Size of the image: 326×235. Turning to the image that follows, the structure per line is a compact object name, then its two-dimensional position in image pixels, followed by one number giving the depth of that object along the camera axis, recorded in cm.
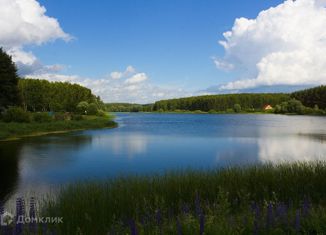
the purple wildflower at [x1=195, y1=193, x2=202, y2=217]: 554
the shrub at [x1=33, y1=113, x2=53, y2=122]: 4362
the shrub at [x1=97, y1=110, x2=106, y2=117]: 7988
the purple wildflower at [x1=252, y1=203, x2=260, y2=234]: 475
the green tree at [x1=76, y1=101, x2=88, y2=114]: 7688
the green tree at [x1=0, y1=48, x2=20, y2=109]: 3975
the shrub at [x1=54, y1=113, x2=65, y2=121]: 4878
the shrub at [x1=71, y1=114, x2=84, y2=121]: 5266
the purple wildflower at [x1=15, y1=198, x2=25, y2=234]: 375
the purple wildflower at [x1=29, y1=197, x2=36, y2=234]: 444
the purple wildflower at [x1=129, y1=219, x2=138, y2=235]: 334
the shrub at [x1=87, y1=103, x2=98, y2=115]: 7638
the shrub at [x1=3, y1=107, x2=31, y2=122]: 3859
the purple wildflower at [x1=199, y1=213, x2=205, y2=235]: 390
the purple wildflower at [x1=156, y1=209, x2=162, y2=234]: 462
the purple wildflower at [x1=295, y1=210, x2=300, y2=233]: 436
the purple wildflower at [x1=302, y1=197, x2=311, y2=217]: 524
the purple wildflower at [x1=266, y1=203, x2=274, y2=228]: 466
